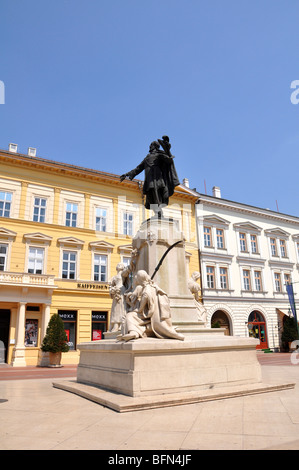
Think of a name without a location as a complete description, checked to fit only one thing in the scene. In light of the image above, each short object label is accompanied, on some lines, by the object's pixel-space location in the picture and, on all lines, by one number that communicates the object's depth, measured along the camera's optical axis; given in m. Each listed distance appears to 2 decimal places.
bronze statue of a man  9.76
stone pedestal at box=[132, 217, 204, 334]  7.92
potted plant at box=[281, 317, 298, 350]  31.38
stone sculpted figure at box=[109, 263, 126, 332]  10.17
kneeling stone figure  6.49
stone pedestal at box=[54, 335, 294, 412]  5.65
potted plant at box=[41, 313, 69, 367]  21.67
